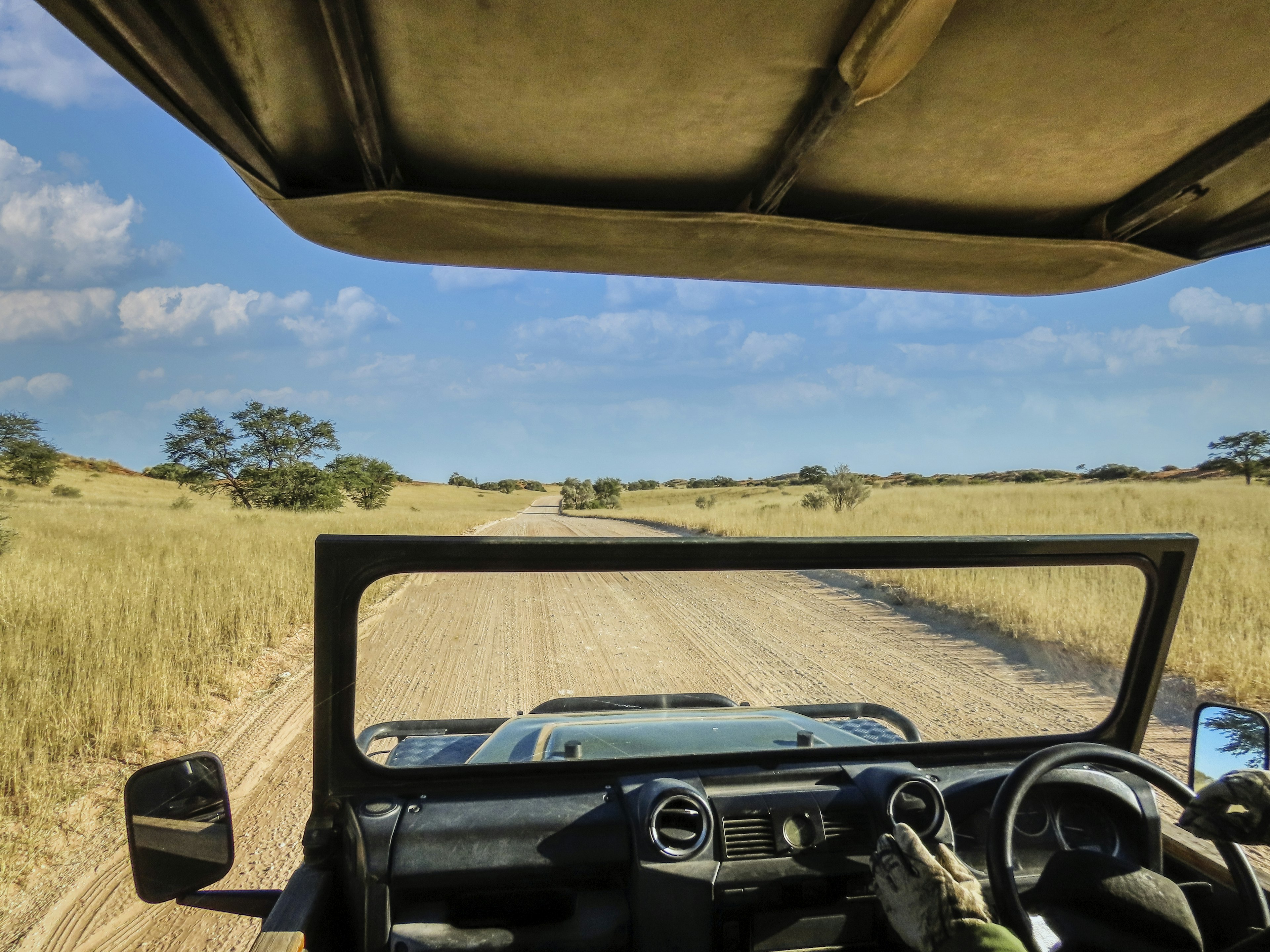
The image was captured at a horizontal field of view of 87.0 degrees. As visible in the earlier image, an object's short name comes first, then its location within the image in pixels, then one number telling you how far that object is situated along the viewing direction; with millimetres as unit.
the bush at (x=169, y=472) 39750
